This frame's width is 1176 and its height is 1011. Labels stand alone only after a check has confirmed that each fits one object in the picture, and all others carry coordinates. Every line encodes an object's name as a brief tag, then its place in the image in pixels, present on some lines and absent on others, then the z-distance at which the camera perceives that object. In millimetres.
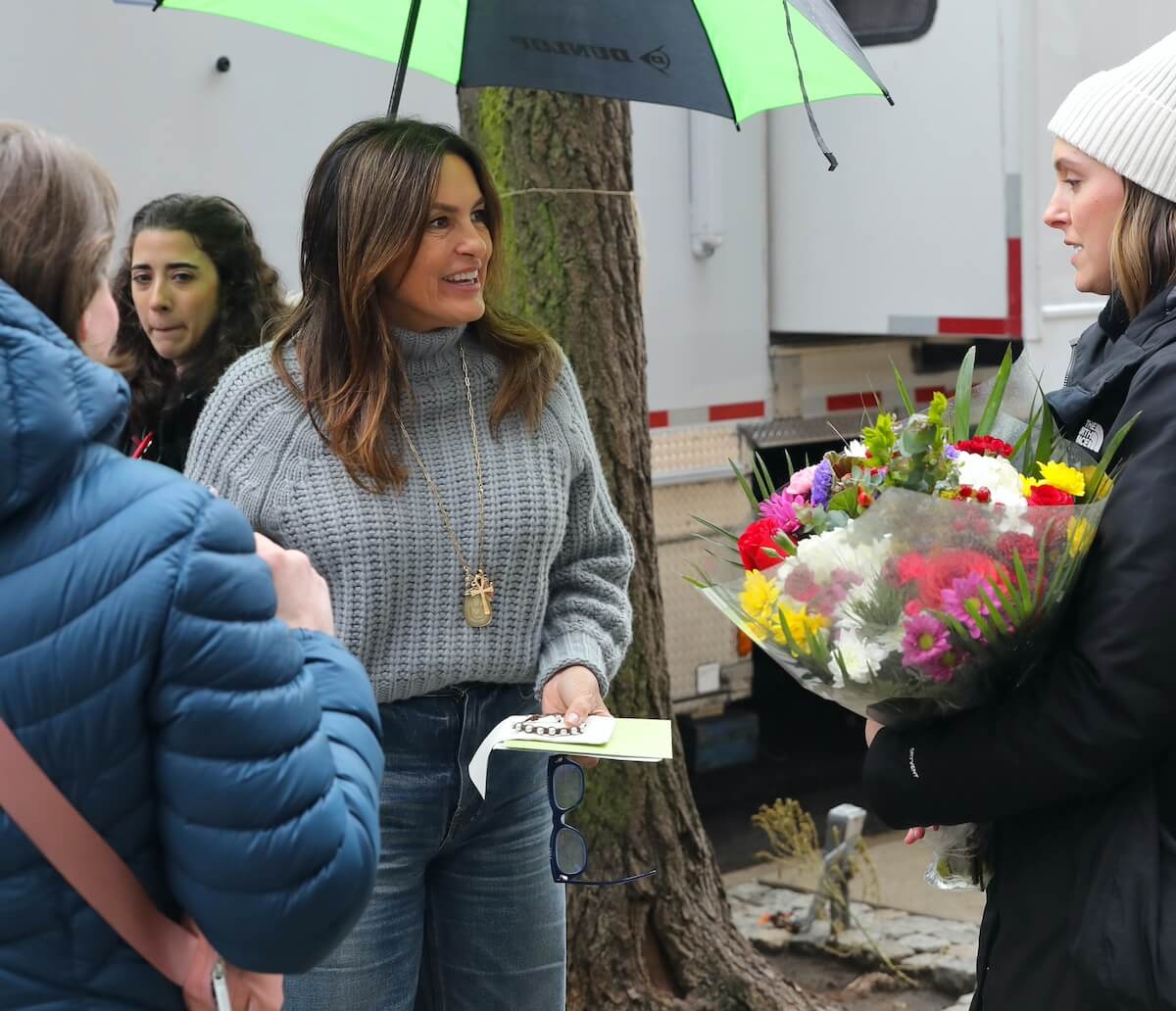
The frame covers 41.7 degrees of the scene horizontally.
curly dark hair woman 3248
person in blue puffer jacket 1371
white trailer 4211
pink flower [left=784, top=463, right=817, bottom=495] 2068
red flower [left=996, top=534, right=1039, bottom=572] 1805
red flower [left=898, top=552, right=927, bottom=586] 1812
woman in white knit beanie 1758
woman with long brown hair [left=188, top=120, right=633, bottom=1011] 2311
